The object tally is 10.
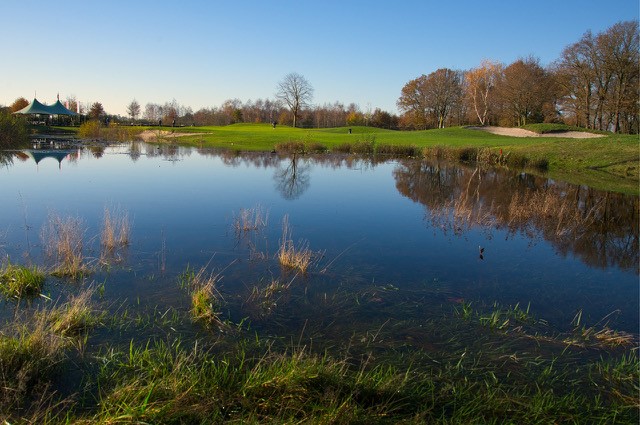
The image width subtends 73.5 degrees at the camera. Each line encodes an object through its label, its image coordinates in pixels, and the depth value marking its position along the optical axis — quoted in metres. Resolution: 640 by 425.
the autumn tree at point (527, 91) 54.84
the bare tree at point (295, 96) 82.31
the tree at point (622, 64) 42.44
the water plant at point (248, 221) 10.36
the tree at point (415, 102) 76.81
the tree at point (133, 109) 97.50
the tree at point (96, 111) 72.62
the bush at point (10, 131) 31.31
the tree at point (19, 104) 75.94
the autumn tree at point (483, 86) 66.11
